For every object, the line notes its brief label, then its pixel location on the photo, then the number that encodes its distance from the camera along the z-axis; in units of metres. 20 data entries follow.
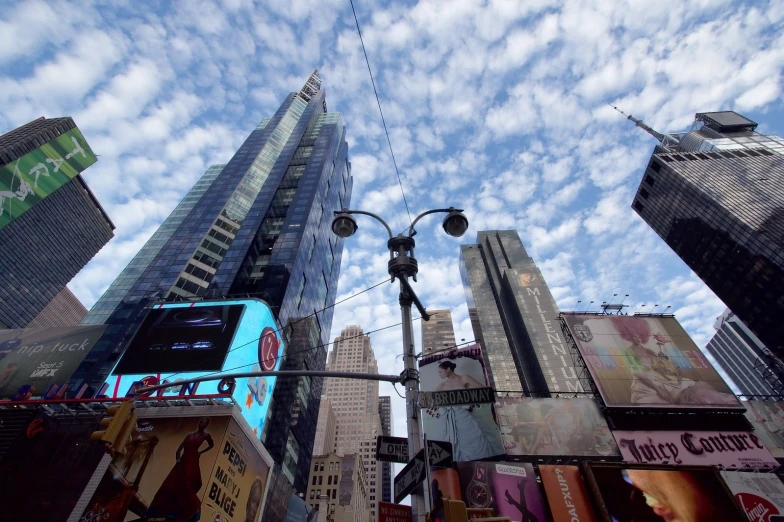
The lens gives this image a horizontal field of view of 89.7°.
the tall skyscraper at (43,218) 79.06
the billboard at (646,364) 28.16
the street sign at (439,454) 6.92
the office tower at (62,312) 160.75
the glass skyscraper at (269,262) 64.75
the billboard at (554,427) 26.16
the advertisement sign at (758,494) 19.55
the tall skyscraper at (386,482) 168.60
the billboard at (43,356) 38.62
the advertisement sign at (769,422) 27.12
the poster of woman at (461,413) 28.33
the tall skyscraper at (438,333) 156.12
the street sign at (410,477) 6.57
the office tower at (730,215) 76.12
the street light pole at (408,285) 7.46
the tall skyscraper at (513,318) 103.62
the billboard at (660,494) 17.86
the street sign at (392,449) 7.81
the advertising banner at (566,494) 18.06
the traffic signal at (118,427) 6.16
